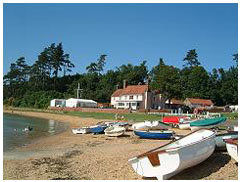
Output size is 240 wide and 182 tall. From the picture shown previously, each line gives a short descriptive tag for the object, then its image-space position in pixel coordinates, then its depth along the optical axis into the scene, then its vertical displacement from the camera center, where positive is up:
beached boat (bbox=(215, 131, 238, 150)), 9.11 -1.62
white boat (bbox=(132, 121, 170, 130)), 16.34 -2.01
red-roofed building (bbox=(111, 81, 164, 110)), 51.33 -0.25
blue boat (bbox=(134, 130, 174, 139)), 14.09 -2.26
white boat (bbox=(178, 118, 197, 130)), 18.85 -2.23
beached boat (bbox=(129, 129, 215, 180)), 7.04 -1.93
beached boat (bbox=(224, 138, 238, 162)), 7.59 -1.66
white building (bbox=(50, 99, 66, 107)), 54.99 -1.18
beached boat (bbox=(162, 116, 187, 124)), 21.45 -2.13
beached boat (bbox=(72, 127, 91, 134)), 18.89 -2.72
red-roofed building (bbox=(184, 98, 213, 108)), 53.32 -1.18
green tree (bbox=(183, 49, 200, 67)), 76.39 +12.63
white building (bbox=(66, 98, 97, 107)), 52.73 -1.36
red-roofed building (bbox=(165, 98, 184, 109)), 54.04 -1.70
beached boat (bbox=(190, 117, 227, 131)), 17.42 -1.93
